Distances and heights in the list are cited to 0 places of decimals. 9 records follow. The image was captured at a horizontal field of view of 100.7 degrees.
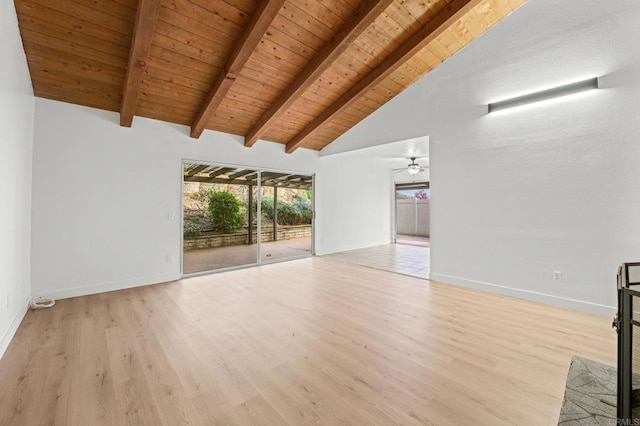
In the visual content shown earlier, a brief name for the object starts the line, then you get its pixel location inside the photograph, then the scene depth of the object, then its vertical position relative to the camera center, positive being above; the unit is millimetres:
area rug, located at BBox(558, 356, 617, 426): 1505 -1173
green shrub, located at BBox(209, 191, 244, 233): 6289 +28
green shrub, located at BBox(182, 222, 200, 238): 5844 -383
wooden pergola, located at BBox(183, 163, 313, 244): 5652 +854
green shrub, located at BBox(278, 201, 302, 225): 8031 -29
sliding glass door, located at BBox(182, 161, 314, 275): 5762 -24
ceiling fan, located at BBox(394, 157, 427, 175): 6898 +1204
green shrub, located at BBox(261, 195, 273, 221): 6915 +187
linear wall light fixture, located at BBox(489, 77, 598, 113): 3147 +1540
